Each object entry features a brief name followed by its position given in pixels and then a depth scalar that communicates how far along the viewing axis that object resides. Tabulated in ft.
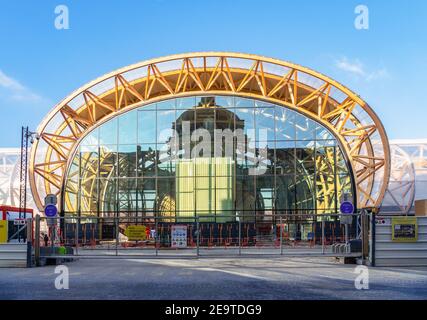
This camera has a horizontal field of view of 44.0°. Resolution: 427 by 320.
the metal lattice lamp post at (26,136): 117.02
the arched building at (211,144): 115.14
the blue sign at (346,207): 65.51
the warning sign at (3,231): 63.52
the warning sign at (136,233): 74.02
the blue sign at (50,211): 66.69
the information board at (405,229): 59.36
